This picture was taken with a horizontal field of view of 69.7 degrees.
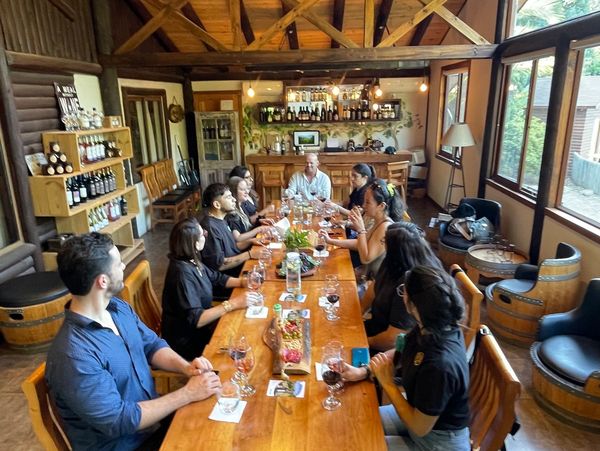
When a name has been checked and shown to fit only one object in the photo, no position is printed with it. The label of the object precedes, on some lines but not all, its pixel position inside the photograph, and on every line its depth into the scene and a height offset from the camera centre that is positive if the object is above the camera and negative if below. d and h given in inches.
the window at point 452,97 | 287.6 +10.0
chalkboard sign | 195.2 +9.6
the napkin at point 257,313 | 98.5 -44.3
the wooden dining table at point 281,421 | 62.7 -46.0
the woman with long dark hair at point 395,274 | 96.9 -36.7
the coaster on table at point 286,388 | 72.4 -45.3
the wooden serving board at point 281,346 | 77.5 -44.0
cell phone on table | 79.8 -44.5
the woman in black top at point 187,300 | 99.3 -41.9
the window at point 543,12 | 159.0 +39.4
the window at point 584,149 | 150.6 -14.3
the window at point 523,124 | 190.5 -6.5
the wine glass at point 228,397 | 69.3 -45.1
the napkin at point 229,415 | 67.2 -45.8
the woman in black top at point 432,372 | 66.6 -40.4
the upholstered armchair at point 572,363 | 106.3 -63.1
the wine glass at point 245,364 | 75.2 -42.6
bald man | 216.7 -34.1
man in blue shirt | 64.2 -38.3
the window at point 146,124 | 277.0 -4.4
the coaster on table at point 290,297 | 105.3 -43.8
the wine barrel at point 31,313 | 143.6 -63.0
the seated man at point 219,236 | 134.6 -37.7
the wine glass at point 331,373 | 70.6 -43.4
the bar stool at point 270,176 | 325.4 -45.0
